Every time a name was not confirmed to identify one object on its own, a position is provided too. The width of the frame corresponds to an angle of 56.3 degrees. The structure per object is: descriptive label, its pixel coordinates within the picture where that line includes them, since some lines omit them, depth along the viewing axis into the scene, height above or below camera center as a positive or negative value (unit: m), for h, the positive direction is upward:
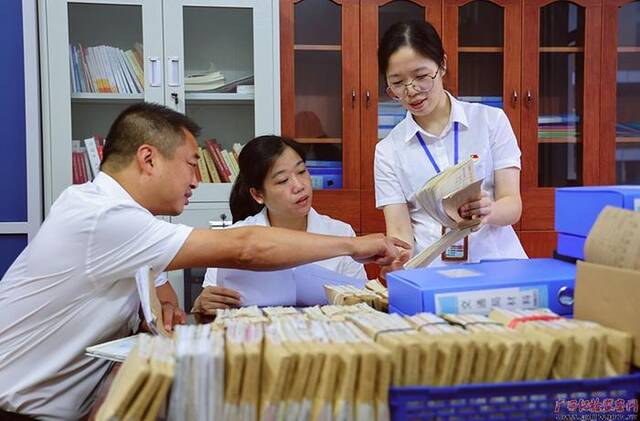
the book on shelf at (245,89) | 2.57 +0.40
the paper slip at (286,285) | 1.49 -0.26
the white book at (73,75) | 2.46 +0.45
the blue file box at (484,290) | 0.79 -0.15
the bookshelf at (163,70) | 2.43 +0.48
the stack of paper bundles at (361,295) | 1.04 -0.21
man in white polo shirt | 1.14 -0.17
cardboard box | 0.66 -0.14
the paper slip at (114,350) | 0.86 -0.25
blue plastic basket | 0.60 -0.23
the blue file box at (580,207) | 0.81 -0.04
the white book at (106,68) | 2.56 +0.50
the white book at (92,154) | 2.52 +0.13
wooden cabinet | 2.58 +0.42
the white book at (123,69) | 2.56 +0.49
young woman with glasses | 1.63 +0.09
